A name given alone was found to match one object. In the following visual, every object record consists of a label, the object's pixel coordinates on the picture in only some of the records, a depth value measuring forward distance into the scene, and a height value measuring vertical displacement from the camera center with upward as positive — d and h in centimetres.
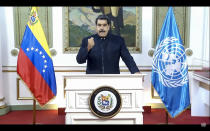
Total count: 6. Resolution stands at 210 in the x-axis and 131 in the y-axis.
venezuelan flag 370 -7
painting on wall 499 +69
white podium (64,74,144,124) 277 -45
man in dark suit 367 +6
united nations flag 372 -20
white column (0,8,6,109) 488 -80
